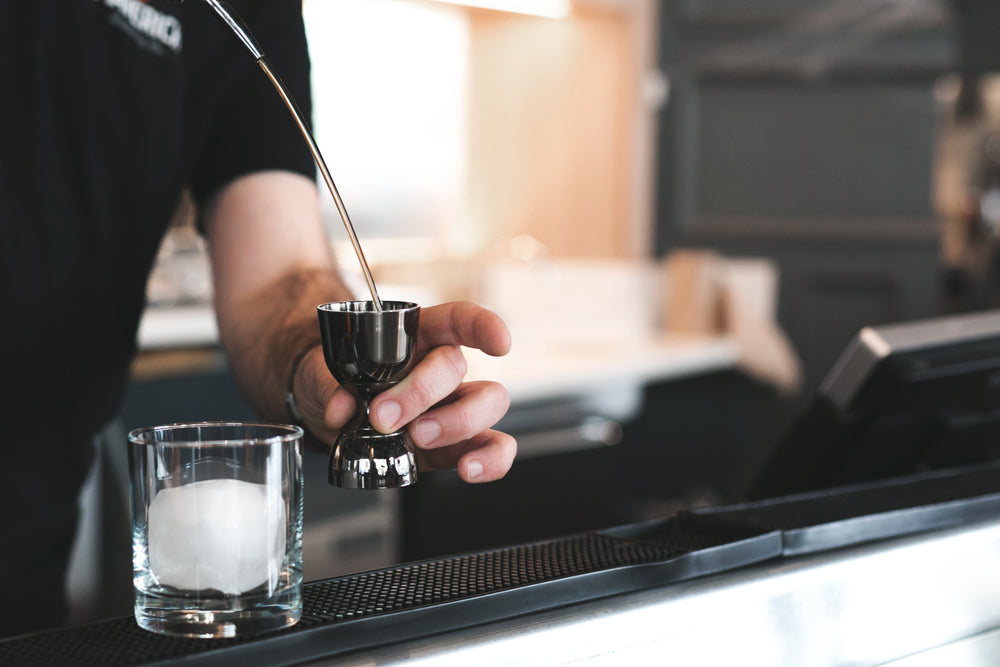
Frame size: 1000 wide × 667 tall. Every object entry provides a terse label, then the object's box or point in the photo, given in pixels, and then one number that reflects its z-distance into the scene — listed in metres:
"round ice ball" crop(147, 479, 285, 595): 0.46
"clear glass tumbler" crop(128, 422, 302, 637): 0.46
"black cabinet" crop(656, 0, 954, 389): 3.03
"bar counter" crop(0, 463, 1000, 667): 0.48
